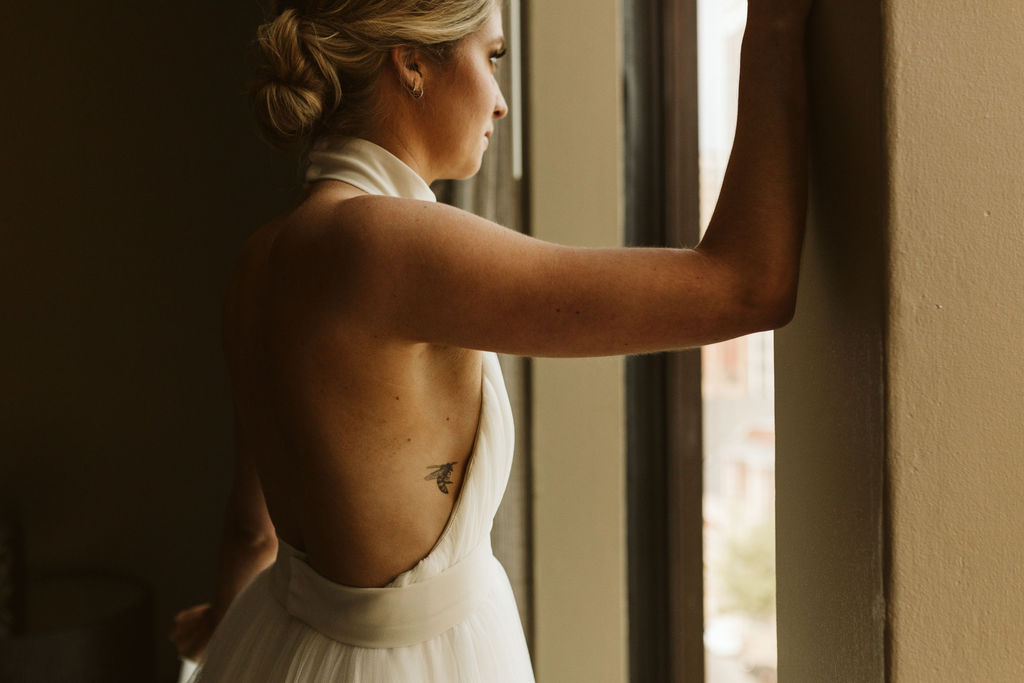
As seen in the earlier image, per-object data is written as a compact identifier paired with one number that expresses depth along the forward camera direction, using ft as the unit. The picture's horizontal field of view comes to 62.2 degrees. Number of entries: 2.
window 5.51
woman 2.10
